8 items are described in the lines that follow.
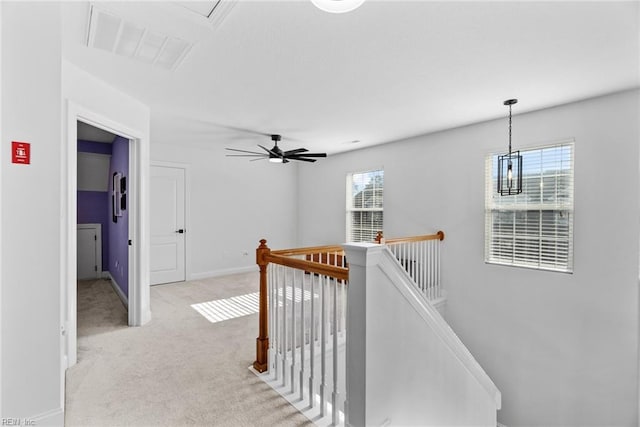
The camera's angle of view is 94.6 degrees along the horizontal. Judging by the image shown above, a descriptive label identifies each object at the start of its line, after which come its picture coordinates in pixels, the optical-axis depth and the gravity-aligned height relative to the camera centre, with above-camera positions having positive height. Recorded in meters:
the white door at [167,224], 5.10 -0.27
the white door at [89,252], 5.41 -0.81
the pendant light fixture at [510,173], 3.35 +0.47
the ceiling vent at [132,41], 1.89 +1.19
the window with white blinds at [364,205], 5.46 +0.11
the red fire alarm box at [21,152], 1.55 +0.29
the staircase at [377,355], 1.39 -0.85
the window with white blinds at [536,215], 3.37 -0.03
